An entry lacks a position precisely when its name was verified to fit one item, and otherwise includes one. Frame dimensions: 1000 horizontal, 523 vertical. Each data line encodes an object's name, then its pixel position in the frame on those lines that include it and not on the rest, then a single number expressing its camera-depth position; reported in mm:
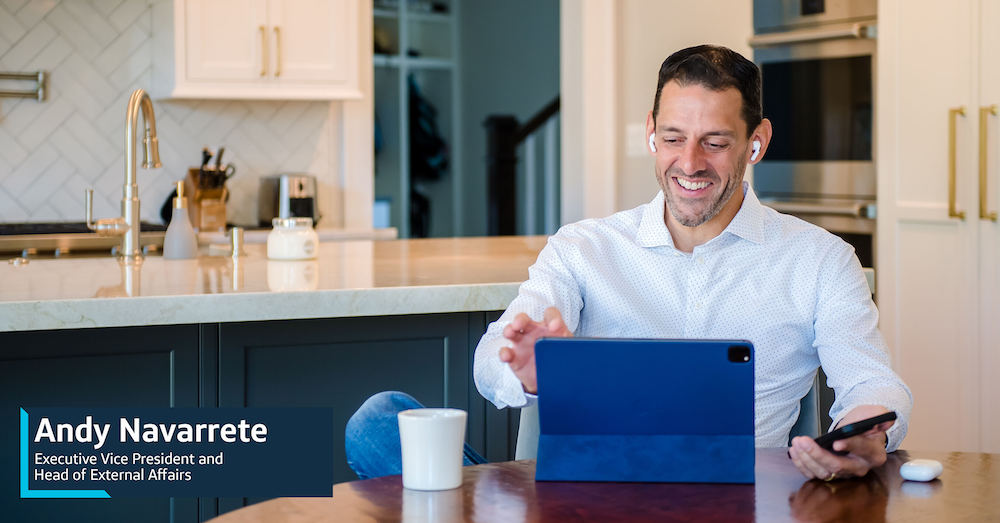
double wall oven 3633
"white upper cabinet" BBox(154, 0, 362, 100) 3920
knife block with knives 4070
